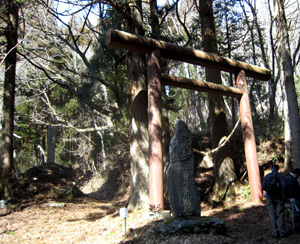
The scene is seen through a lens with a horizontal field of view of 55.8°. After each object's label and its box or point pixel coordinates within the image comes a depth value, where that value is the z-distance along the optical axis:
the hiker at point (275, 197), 5.11
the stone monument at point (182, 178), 5.26
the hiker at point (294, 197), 5.35
